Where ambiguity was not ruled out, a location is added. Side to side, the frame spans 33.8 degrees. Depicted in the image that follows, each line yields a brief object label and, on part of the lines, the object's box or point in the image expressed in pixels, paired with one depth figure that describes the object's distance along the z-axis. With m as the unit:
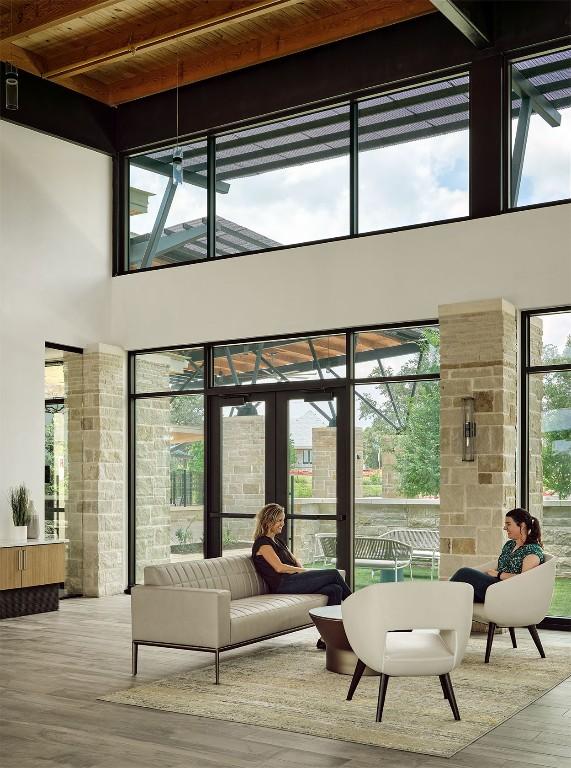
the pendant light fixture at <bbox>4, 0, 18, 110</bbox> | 6.07
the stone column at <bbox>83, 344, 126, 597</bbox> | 10.82
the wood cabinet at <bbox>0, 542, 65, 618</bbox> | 9.31
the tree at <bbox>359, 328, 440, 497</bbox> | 9.27
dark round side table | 6.49
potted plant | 9.67
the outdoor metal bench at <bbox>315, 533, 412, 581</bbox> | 9.39
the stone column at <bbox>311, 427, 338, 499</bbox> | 9.80
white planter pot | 9.55
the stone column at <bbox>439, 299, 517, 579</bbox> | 8.44
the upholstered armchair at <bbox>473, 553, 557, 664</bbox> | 6.96
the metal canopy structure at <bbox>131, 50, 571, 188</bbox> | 8.75
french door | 9.78
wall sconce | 8.54
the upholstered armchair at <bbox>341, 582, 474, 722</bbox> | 5.39
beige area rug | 5.16
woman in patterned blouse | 7.27
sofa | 6.39
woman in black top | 7.64
